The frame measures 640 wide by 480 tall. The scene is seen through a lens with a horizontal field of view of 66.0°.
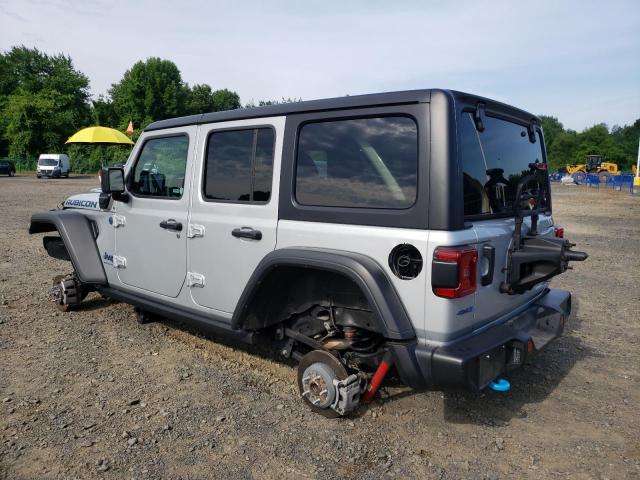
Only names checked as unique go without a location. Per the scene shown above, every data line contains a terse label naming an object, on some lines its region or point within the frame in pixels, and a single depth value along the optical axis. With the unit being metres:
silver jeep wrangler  2.67
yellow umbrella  18.50
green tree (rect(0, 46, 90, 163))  48.38
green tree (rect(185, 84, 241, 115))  63.29
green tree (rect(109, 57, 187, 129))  57.84
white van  36.91
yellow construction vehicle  40.62
